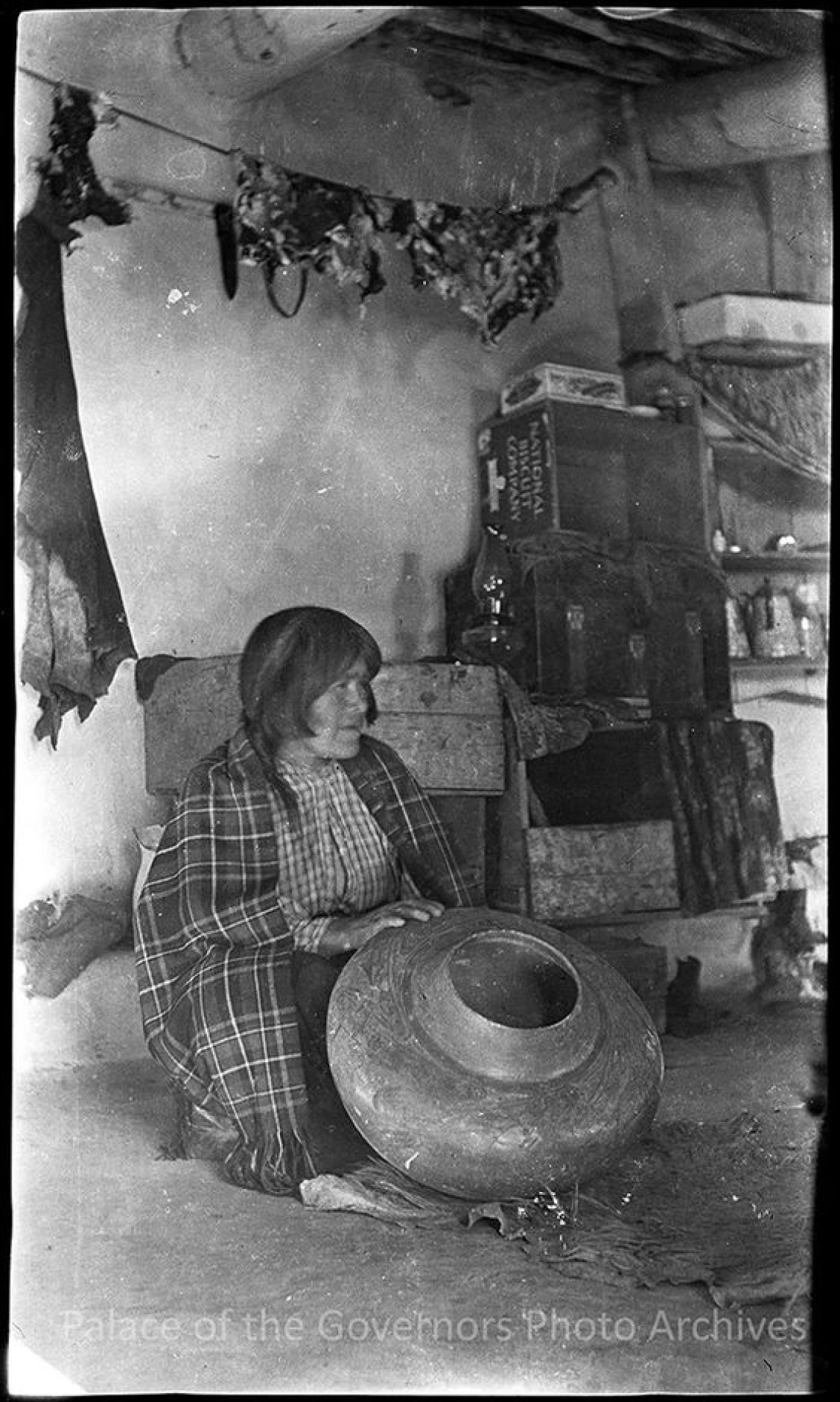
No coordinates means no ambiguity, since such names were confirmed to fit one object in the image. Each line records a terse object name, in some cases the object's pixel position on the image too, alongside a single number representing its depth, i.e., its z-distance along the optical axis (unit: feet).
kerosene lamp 11.62
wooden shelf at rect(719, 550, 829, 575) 11.99
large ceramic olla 10.28
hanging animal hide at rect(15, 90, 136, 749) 11.26
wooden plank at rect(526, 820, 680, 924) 11.44
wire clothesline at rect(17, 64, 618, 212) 11.44
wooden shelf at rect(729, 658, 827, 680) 11.91
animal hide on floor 10.48
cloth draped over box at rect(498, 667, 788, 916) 11.80
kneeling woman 10.69
